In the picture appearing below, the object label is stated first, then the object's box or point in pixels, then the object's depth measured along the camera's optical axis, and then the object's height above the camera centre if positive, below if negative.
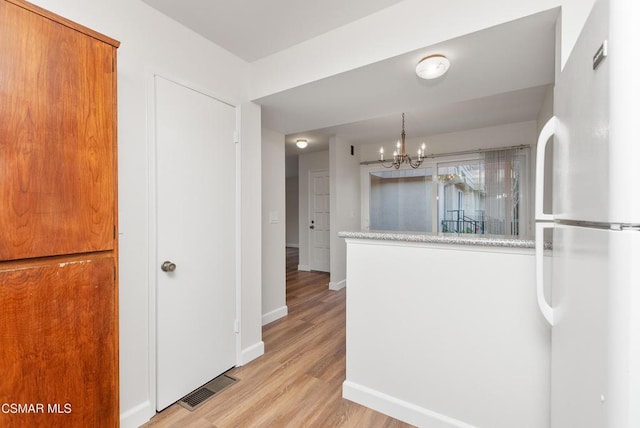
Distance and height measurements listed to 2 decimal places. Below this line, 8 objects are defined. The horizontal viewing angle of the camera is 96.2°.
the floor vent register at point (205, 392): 1.91 -1.27
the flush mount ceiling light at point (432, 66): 1.76 +0.92
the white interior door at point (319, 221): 5.95 -0.17
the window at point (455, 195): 4.19 +0.29
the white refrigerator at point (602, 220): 0.55 -0.02
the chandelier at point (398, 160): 3.79 +0.85
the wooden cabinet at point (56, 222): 1.01 -0.03
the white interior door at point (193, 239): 1.87 -0.18
